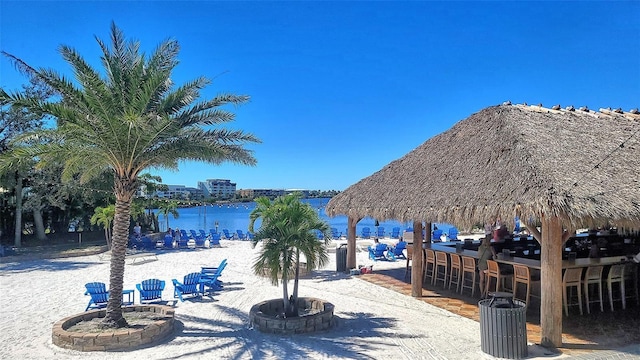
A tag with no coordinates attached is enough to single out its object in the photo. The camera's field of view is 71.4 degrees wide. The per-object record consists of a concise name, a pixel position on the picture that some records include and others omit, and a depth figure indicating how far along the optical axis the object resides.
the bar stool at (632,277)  9.64
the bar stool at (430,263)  12.42
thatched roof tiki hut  6.84
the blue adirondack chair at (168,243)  23.83
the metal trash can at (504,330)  6.54
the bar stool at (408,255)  13.21
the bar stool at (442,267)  11.91
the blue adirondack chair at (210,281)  11.77
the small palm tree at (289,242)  8.34
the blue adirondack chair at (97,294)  9.97
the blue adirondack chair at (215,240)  25.31
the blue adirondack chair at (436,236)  23.31
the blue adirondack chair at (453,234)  24.09
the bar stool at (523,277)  9.13
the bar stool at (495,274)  9.92
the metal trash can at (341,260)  14.98
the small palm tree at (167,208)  31.64
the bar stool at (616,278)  9.15
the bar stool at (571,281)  8.77
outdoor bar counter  8.83
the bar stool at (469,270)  10.80
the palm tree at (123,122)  8.01
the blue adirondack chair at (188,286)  11.32
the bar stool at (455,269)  11.38
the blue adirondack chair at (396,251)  17.73
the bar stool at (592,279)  8.95
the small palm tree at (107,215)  21.05
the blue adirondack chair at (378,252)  17.73
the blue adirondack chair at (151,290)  10.58
